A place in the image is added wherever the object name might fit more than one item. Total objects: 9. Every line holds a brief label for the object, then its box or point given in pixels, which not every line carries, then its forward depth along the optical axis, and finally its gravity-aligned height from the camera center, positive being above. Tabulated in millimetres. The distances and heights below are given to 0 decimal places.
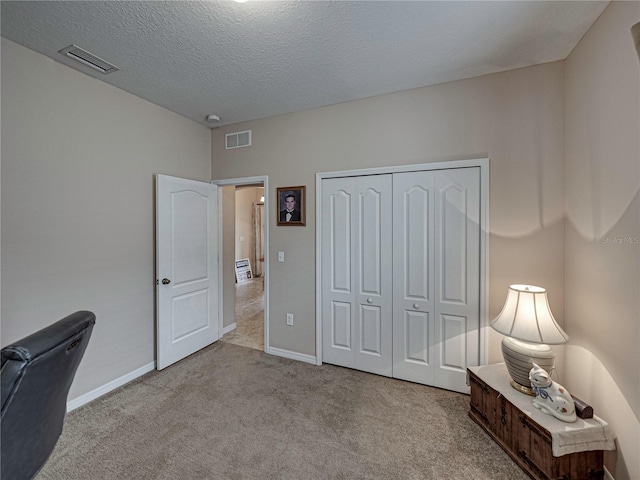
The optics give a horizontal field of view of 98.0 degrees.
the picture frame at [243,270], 7379 -951
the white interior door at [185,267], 2832 -353
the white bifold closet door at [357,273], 2680 -375
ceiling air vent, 1993 +1335
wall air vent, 3305 +1164
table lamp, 1714 -613
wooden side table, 1459 -1158
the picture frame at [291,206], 3006 +325
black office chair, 838 -513
